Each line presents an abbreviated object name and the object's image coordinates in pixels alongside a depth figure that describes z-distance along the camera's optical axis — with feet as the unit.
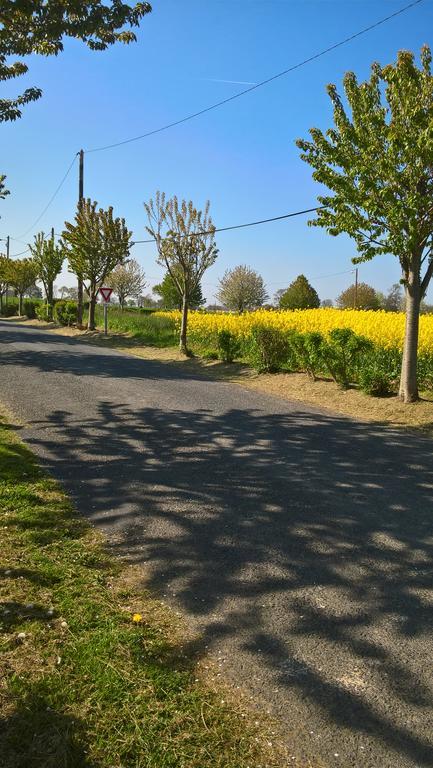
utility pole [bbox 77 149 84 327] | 97.32
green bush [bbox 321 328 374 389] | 35.96
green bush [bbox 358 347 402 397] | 33.65
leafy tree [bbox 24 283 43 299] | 387.34
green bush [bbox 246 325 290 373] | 46.29
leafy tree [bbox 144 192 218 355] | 57.57
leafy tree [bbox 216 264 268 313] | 195.72
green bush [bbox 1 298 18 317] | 181.57
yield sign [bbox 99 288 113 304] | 82.53
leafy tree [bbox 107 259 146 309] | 230.27
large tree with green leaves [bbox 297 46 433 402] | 27.86
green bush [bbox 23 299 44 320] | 154.58
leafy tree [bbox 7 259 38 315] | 154.61
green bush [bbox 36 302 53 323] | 130.62
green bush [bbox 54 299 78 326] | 111.79
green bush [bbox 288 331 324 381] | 38.99
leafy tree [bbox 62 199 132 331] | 90.68
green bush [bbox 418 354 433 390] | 32.63
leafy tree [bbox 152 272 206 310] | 189.47
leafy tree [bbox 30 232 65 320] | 129.39
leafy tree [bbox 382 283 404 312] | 240.94
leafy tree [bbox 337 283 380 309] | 184.07
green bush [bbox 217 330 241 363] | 54.08
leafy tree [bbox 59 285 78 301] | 381.56
